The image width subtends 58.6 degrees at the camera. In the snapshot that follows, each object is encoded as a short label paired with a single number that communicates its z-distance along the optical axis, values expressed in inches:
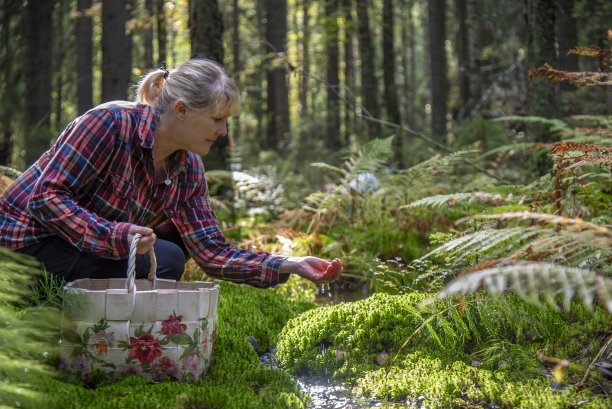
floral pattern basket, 91.6
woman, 105.5
